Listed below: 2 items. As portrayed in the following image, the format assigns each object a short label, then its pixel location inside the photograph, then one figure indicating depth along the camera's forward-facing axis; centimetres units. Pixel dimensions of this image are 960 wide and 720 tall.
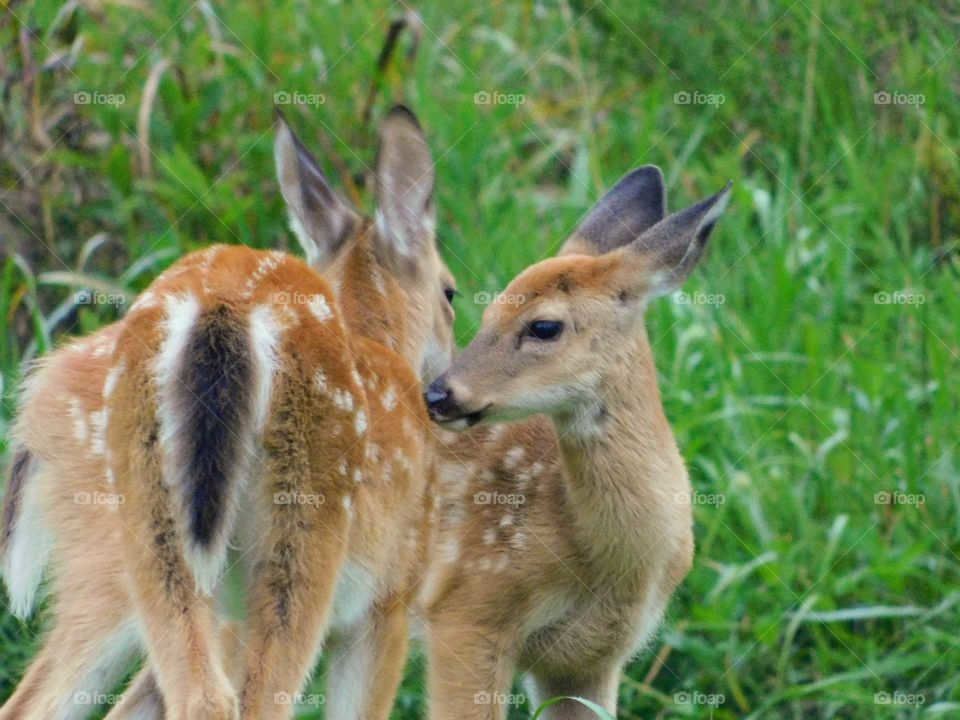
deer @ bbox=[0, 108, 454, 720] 772
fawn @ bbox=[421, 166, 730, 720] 960
